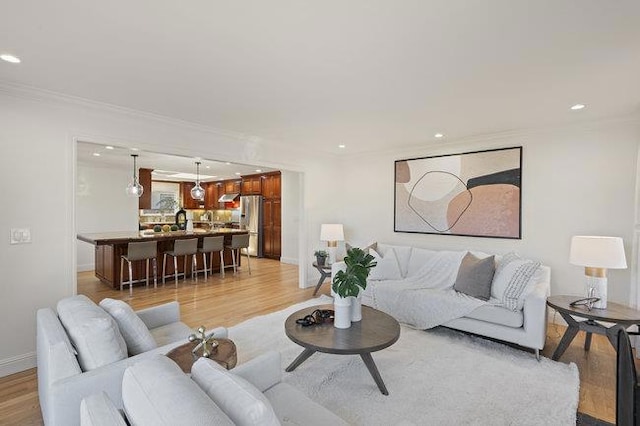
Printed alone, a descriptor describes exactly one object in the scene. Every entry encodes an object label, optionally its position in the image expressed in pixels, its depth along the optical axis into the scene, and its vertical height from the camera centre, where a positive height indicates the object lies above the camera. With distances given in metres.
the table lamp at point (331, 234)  5.22 -0.43
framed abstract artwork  4.17 +0.24
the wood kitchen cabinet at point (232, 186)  9.69 +0.64
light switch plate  2.77 -0.29
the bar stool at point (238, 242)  6.57 -0.76
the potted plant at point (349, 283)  2.53 -0.61
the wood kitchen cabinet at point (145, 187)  8.00 +0.48
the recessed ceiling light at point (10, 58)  2.22 +1.04
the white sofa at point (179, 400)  0.99 -0.67
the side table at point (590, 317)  2.64 -0.90
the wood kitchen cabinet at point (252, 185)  8.98 +0.65
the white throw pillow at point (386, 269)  4.46 -0.87
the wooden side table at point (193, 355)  1.80 -0.90
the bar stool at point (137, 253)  5.12 -0.80
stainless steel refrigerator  8.80 -0.39
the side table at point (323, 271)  5.02 -1.01
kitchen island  5.36 -0.79
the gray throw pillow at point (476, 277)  3.46 -0.77
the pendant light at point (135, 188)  6.52 +0.36
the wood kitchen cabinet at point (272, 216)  8.45 -0.25
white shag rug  2.14 -1.40
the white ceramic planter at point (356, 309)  2.71 -0.88
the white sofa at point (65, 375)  1.44 -0.84
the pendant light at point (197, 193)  7.38 +0.31
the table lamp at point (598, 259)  2.85 -0.44
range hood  9.64 +0.30
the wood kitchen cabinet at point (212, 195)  10.49 +0.39
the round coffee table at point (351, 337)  2.26 -1.00
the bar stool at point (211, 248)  6.13 -0.82
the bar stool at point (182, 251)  5.72 -0.84
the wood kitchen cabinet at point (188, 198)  10.97 +0.28
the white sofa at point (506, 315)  2.89 -1.04
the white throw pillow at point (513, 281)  3.08 -0.73
